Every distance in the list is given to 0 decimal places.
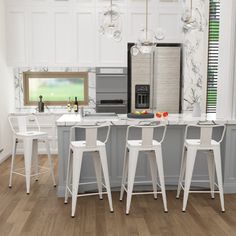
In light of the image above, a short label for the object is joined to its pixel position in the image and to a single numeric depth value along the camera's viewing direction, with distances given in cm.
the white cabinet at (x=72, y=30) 675
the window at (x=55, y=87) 739
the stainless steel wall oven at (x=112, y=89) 677
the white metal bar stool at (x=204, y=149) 403
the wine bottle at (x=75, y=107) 708
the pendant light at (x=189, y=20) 411
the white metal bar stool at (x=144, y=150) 392
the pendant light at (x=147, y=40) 449
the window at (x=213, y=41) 691
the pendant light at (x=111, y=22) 435
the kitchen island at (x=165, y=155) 450
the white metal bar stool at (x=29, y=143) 466
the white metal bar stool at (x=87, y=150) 383
